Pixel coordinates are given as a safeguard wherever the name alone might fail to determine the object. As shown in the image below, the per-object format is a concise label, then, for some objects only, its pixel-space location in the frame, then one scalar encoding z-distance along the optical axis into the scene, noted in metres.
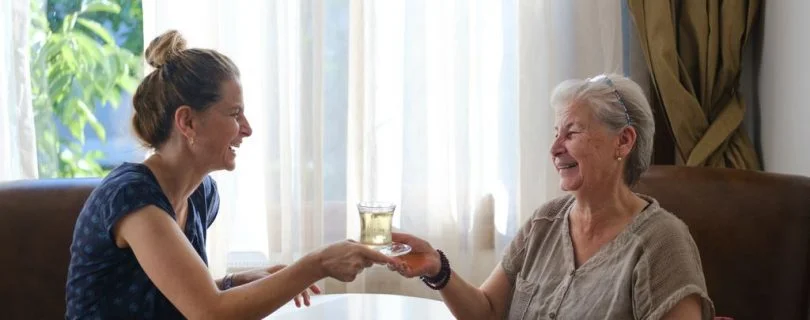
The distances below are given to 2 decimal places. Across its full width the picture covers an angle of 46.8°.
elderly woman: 1.89
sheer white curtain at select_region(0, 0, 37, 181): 3.01
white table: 2.27
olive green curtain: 2.89
